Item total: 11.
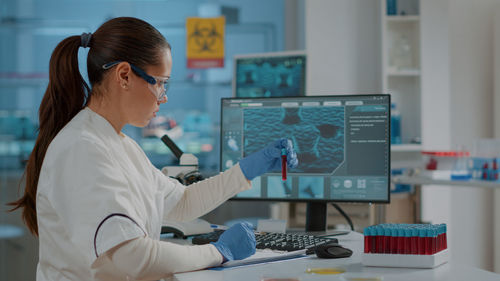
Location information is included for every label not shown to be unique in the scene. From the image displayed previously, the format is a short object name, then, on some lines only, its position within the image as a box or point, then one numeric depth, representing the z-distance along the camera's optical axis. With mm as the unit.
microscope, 1851
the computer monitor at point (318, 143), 1737
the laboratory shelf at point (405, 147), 3670
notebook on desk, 1308
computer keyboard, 1475
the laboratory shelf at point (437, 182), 2949
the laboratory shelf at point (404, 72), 3727
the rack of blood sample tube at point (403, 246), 1268
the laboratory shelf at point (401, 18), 3742
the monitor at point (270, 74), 3197
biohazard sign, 3916
